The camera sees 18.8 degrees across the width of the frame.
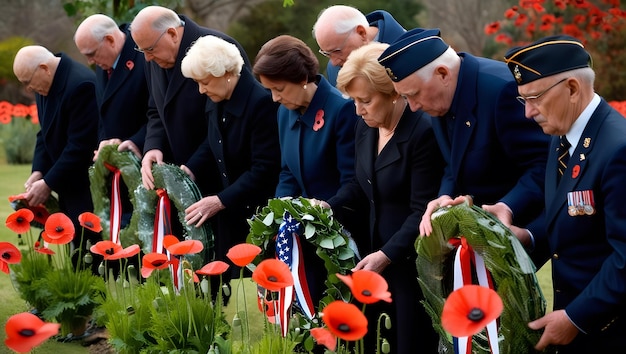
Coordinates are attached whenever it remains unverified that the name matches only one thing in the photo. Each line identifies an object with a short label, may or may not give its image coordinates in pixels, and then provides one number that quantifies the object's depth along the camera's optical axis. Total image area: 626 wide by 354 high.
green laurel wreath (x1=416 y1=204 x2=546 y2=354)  6.28
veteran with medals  5.83
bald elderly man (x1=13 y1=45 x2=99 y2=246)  12.72
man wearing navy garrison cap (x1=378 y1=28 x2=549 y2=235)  7.27
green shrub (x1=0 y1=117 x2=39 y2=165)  29.05
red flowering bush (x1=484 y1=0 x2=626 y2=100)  28.11
